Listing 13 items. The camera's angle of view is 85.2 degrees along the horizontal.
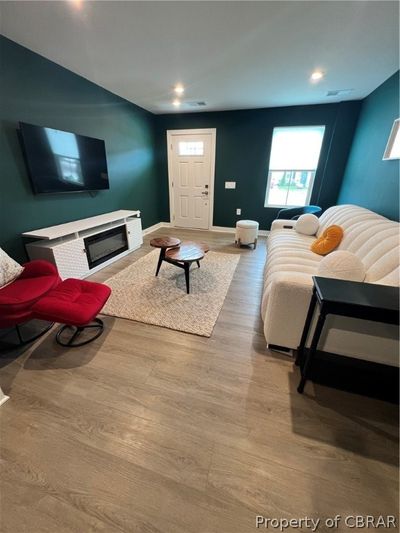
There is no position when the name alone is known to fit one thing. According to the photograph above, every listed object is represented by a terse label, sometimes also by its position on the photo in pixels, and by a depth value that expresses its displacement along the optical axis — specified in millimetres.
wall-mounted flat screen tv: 2355
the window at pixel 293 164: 4137
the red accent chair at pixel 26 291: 1600
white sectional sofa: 1377
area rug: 2096
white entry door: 4695
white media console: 2430
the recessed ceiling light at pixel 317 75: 2629
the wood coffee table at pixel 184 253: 2434
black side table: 1102
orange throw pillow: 2295
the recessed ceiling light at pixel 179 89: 3097
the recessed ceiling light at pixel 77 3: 1598
